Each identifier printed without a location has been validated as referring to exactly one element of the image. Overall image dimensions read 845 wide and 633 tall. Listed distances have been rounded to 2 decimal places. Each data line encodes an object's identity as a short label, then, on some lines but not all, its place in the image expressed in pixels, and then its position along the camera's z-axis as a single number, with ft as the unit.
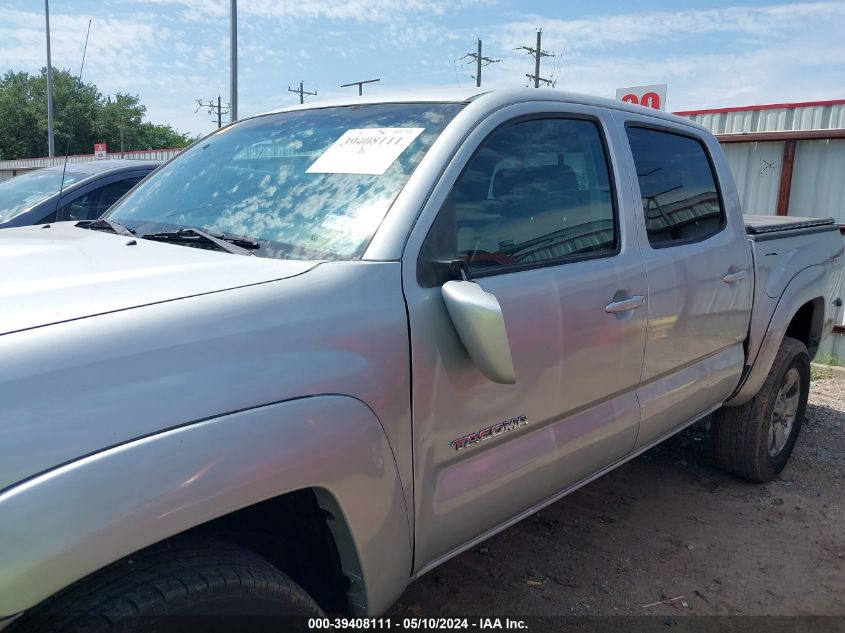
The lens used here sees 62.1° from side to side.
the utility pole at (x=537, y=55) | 125.18
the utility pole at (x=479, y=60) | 128.36
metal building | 28.84
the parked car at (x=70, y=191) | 17.42
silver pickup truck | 4.18
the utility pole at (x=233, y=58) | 44.04
